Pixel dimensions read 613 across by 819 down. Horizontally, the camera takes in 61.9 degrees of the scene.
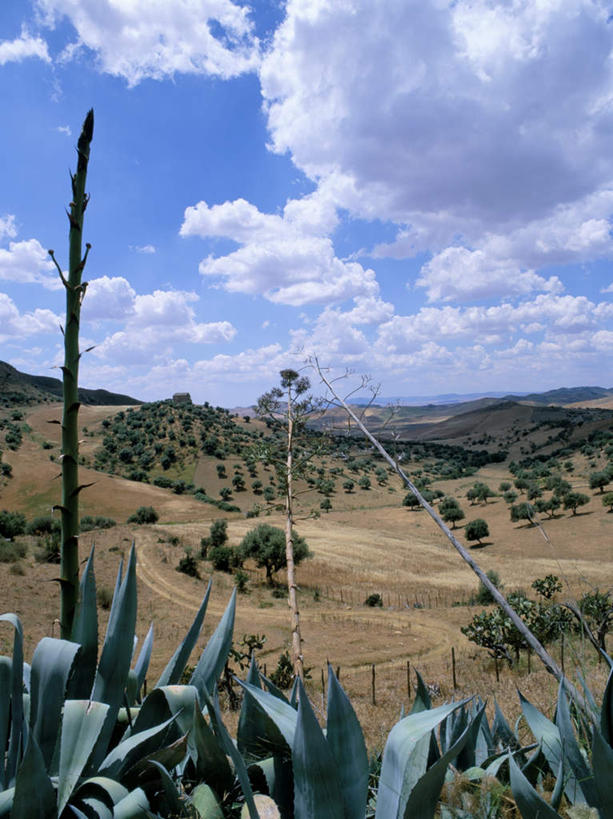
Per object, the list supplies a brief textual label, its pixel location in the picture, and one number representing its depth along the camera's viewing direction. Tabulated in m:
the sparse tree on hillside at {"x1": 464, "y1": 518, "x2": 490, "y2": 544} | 47.41
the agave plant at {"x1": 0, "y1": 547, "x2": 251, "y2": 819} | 1.86
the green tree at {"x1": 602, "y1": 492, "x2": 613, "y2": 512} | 47.06
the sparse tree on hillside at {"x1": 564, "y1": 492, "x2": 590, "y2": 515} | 49.84
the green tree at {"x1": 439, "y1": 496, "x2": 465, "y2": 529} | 52.56
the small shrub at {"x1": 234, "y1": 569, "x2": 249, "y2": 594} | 30.39
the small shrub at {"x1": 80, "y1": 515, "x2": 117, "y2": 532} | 43.84
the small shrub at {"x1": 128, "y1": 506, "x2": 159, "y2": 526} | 49.94
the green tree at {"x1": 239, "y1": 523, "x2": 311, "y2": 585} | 33.22
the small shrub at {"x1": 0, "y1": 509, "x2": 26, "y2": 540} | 33.41
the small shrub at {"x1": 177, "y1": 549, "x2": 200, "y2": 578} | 31.78
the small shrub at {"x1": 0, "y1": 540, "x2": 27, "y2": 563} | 27.21
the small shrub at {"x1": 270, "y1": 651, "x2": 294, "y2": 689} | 16.22
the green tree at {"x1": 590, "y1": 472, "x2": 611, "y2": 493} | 54.03
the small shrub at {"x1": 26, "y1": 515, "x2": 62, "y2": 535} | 37.59
